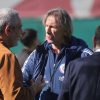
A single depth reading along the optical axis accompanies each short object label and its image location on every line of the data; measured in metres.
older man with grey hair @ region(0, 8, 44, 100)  9.21
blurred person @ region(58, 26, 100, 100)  9.48
